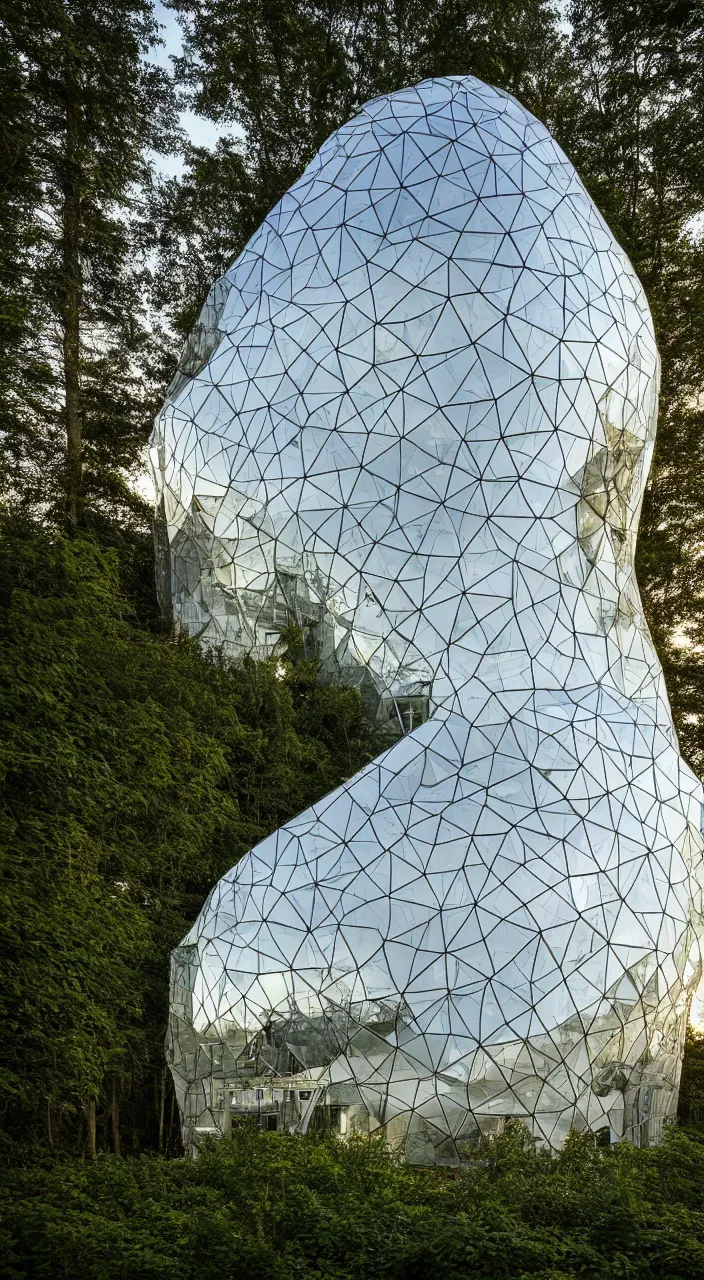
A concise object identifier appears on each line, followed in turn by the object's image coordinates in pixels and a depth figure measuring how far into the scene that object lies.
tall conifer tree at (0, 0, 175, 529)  16.98
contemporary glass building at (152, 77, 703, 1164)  13.01
